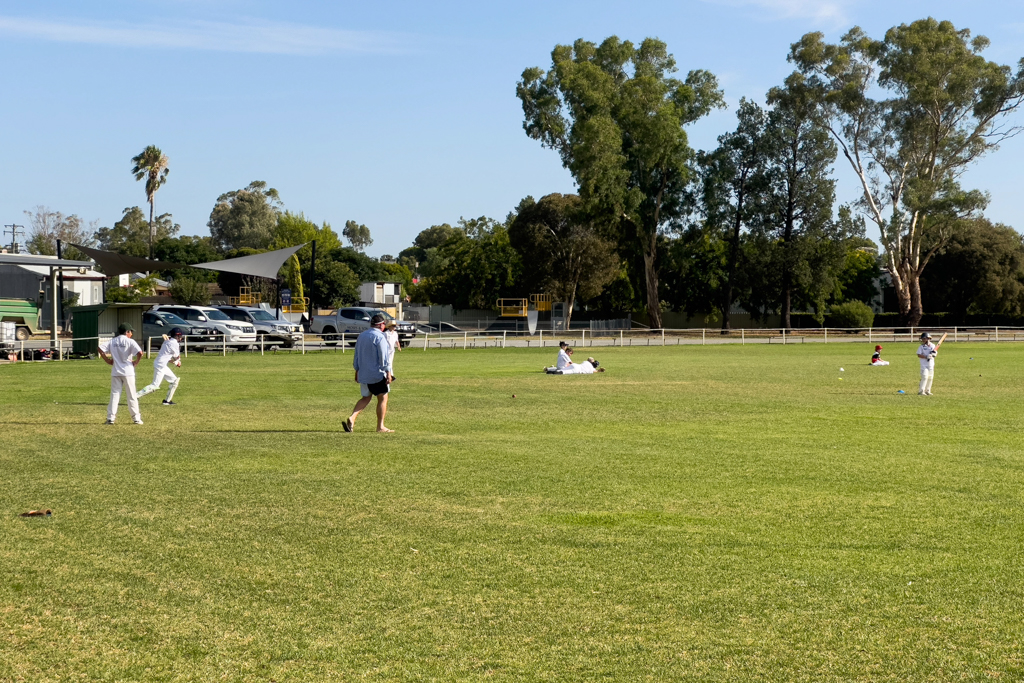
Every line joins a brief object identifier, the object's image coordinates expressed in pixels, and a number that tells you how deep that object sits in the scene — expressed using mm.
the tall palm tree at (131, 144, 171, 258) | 123688
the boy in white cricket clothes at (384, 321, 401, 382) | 21686
